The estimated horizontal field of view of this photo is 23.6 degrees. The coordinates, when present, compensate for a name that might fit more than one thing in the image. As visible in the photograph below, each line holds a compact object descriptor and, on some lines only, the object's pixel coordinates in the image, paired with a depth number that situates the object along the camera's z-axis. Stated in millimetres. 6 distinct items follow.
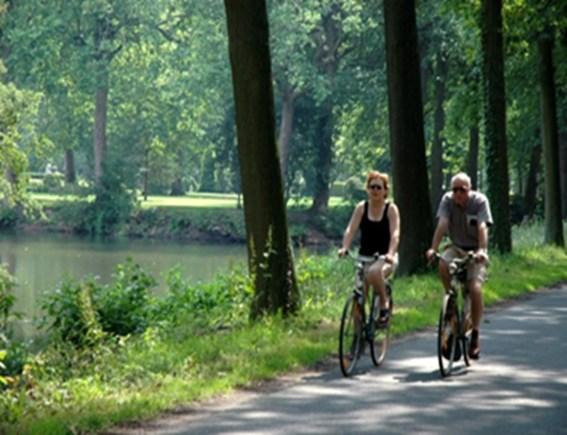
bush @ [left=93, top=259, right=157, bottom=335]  19141
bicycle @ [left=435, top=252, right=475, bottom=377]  13086
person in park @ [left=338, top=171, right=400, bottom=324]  13211
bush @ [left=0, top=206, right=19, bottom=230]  68750
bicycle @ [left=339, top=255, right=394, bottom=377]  12836
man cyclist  13500
